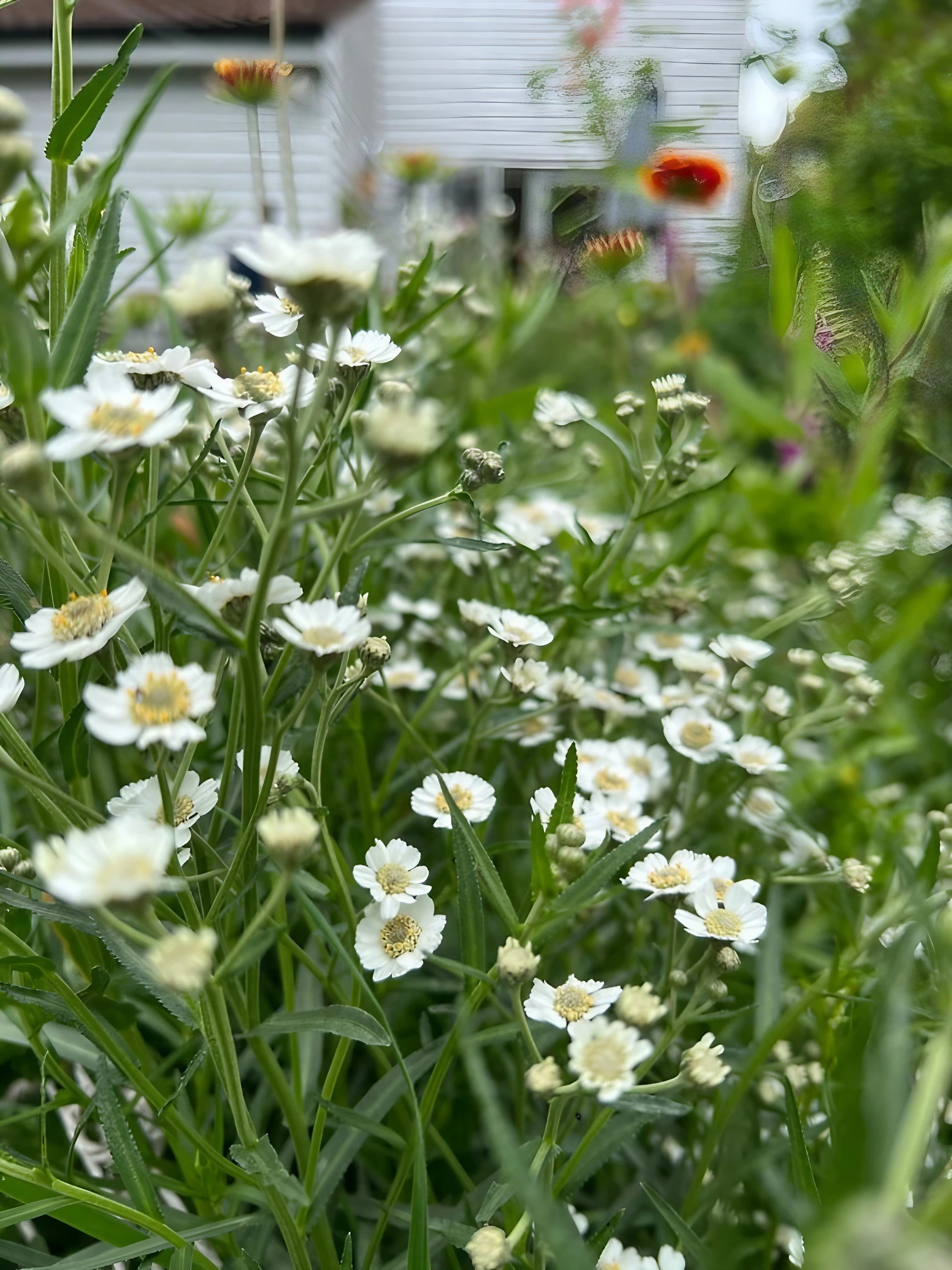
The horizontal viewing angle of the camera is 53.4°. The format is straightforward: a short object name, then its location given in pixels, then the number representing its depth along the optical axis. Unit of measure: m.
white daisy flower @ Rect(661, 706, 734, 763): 0.44
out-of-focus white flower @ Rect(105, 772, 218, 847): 0.27
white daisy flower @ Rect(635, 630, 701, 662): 0.56
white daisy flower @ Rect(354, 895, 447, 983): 0.31
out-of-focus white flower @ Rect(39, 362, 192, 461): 0.22
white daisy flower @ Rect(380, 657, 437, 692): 0.52
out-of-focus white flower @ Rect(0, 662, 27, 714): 0.26
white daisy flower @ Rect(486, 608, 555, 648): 0.40
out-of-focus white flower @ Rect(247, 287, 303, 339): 0.31
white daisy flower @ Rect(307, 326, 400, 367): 0.31
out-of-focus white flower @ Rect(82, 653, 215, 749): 0.21
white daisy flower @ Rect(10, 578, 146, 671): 0.24
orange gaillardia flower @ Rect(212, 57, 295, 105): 0.68
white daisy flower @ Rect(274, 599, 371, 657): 0.25
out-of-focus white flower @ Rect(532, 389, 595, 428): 0.58
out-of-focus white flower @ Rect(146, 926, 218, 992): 0.19
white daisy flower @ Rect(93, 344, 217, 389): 0.29
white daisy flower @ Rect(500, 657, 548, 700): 0.41
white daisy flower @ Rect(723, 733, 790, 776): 0.44
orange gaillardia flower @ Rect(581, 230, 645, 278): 0.57
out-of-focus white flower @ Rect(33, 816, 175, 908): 0.19
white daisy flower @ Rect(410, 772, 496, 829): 0.36
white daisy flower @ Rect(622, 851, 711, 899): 0.34
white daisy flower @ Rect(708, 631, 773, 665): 0.49
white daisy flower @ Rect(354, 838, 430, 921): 0.32
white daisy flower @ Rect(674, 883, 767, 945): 0.33
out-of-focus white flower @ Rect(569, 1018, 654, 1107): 0.24
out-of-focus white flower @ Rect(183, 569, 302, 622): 0.28
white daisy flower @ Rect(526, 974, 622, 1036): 0.28
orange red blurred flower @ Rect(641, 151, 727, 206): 0.58
